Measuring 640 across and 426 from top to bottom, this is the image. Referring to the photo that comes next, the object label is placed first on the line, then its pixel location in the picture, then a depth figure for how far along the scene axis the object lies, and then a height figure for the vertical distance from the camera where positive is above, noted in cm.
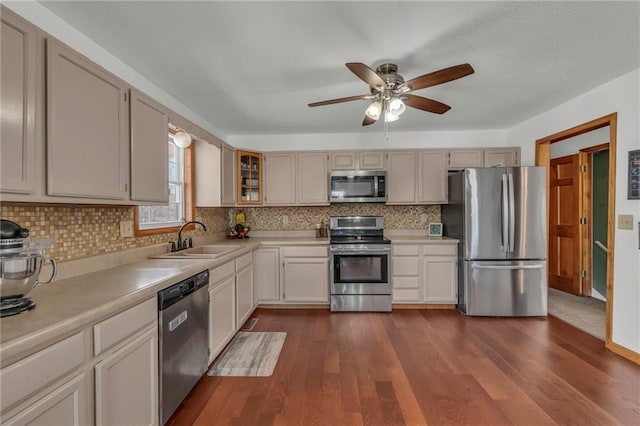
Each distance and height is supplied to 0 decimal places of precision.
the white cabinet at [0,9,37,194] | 113 +44
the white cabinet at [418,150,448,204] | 395 +51
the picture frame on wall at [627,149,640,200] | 232 +30
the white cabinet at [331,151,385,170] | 398 +72
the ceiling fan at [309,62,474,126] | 179 +88
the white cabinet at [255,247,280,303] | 368 -80
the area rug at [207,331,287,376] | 228 -126
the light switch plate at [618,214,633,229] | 240 -8
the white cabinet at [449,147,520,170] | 391 +74
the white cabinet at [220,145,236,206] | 339 +44
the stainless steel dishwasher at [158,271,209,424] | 163 -81
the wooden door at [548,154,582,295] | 416 -19
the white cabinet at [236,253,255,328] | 288 -81
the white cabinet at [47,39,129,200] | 133 +43
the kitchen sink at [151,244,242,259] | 241 -38
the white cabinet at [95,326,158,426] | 121 -81
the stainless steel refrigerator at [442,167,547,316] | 333 -34
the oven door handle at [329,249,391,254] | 357 -49
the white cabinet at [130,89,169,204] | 186 +44
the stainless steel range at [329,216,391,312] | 357 -80
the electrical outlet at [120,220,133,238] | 218 -13
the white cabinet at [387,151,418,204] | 397 +47
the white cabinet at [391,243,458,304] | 364 -78
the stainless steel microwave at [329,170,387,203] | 384 +35
